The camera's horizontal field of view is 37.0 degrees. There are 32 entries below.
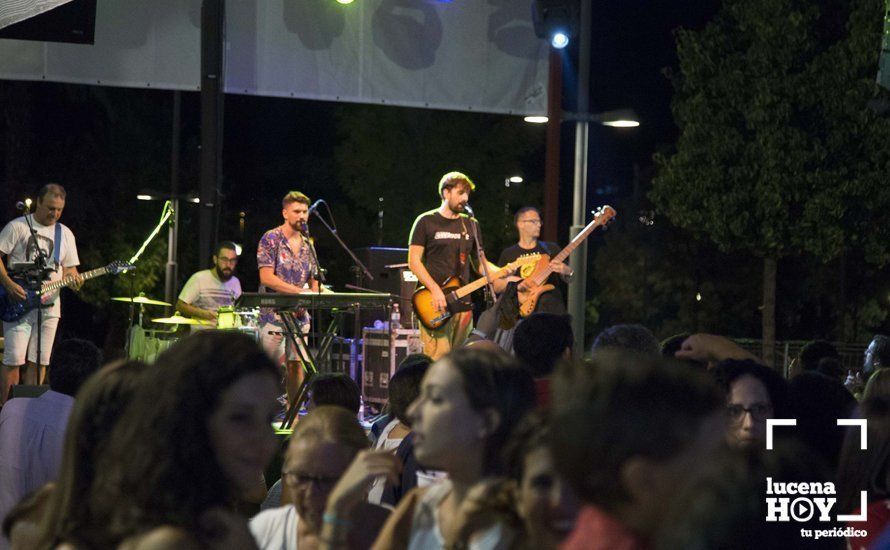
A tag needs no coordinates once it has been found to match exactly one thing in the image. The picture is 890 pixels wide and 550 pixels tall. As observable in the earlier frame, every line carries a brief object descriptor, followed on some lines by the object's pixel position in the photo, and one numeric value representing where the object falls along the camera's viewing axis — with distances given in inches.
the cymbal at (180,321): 533.5
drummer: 546.3
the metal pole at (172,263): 909.2
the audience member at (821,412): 191.2
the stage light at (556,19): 494.9
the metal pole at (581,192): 534.0
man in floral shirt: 485.4
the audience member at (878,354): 344.2
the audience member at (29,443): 220.7
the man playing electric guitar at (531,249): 511.2
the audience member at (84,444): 106.7
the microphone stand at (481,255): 495.3
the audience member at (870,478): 162.4
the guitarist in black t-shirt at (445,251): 490.6
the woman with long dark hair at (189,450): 100.5
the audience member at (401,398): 230.1
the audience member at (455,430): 118.3
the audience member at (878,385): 196.5
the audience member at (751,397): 181.2
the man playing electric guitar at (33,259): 461.4
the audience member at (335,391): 246.2
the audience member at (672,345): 253.0
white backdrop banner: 514.0
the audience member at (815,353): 346.9
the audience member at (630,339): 224.1
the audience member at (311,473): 146.8
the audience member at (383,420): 266.5
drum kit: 510.3
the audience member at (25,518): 122.0
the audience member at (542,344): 219.1
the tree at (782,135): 999.0
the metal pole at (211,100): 477.7
